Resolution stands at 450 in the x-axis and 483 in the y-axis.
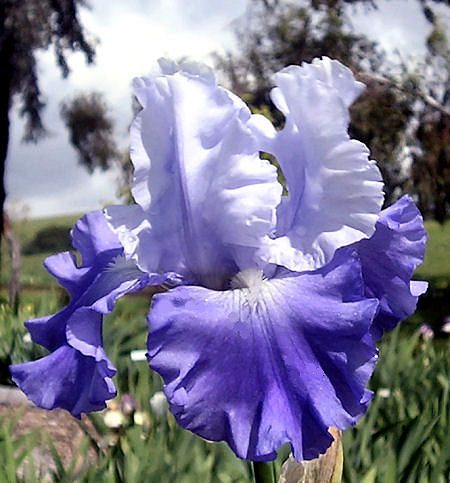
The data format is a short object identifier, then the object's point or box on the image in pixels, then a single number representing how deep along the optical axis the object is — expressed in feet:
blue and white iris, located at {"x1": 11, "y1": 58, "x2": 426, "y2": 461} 0.67
